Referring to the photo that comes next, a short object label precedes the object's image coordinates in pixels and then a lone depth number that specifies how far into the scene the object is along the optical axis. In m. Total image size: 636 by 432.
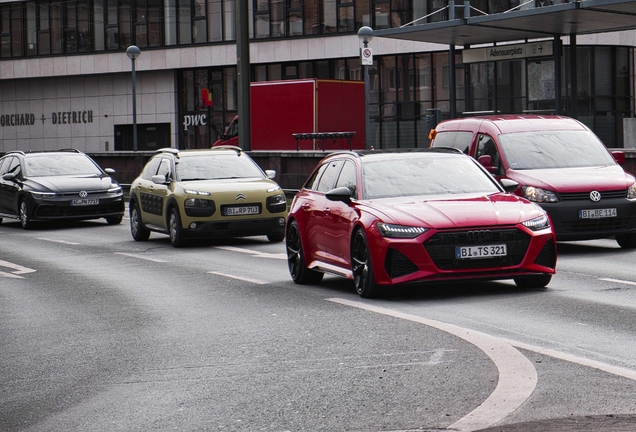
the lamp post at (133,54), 44.81
